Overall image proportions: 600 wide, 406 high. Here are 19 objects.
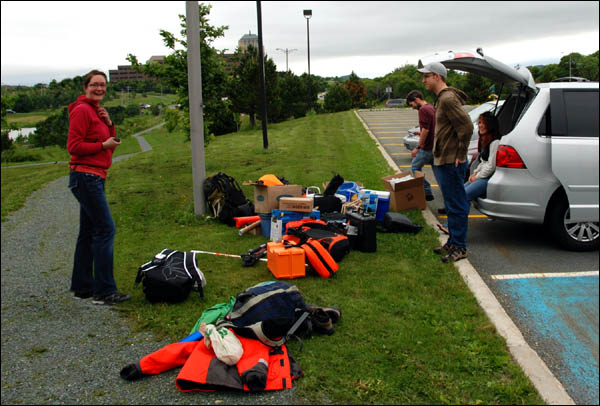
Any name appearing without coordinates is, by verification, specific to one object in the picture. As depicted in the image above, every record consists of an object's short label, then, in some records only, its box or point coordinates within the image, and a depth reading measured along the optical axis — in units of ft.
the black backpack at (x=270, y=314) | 12.07
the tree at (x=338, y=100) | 138.72
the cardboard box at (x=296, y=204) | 21.71
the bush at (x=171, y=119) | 37.55
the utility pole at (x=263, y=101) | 50.89
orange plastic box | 17.42
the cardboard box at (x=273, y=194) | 22.88
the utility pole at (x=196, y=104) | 23.12
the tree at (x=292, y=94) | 116.86
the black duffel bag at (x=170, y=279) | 15.28
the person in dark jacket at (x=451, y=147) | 16.84
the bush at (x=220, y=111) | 37.99
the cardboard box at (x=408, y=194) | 26.30
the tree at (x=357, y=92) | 148.15
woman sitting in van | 18.69
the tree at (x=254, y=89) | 81.00
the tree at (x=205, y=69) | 35.55
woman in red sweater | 13.39
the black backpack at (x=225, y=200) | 25.53
